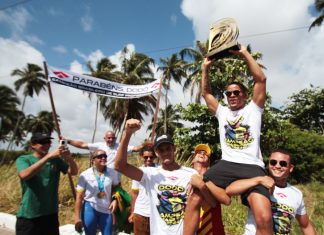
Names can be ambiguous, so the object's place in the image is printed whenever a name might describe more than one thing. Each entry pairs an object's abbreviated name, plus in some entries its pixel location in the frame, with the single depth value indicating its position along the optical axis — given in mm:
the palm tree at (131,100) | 29922
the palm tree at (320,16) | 26953
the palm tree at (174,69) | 33875
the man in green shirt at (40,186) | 3623
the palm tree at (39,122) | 56062
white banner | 7375
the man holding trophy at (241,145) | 3024
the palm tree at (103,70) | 32125
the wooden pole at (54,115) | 5733
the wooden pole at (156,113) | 6329
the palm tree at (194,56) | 26266
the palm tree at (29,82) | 49656
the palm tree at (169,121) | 42781
